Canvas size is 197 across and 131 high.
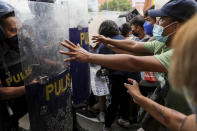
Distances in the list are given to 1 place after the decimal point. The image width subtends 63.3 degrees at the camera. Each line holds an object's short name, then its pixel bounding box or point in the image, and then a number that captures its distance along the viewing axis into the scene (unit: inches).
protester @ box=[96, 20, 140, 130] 116.2
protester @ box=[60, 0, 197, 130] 56.9
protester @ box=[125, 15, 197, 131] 21.6
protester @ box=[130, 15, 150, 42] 134.8
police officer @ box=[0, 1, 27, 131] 48.9
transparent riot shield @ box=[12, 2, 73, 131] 46.7
